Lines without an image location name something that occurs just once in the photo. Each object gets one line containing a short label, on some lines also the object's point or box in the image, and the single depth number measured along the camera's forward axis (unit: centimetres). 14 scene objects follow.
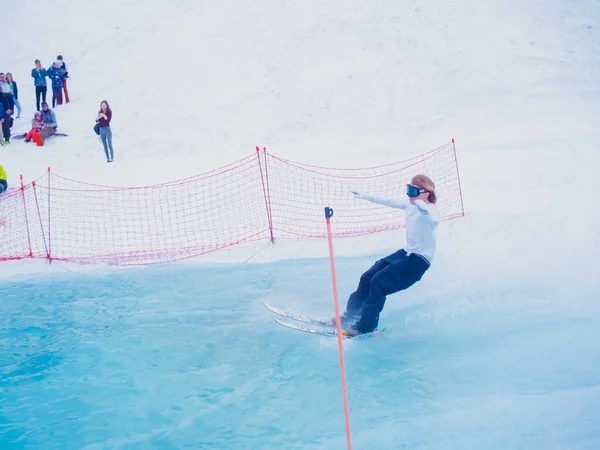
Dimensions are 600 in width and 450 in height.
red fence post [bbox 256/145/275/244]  959
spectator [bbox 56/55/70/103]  1858
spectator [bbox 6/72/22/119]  1789
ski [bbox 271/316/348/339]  640
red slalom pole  427
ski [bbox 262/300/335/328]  652
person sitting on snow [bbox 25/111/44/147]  1655
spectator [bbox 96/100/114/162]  1494
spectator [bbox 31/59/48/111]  1773
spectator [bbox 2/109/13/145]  1673
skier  589
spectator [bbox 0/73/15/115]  1667
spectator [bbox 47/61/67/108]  1819
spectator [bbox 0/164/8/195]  1280
